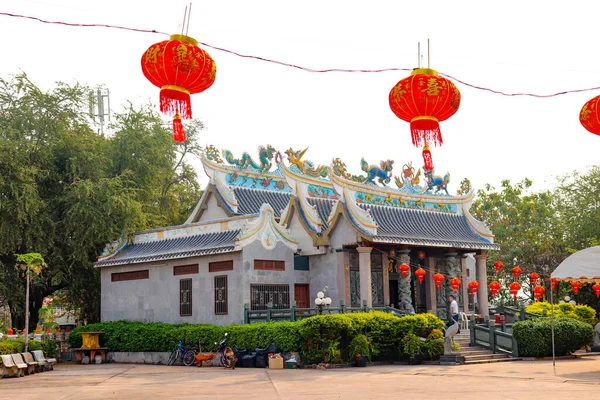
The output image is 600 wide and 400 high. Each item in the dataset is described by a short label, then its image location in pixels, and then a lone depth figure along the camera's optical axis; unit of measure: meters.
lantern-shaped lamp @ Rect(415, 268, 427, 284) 23.55
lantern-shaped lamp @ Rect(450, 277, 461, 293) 23.80
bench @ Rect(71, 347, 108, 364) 25.06
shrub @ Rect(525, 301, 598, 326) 25.53
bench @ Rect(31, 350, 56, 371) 20.72
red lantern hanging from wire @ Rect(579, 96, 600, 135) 14.05
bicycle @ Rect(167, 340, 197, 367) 22.44
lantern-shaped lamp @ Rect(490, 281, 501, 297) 23.81
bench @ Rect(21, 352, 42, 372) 19.73
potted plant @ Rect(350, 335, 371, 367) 20.06
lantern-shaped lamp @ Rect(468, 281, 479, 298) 24.36
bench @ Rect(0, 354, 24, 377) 18.36
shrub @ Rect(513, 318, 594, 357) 21.03
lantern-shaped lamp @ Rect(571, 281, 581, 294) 19.11
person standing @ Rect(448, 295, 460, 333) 22.86
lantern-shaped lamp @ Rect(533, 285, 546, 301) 23.89
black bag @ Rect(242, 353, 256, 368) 20.94
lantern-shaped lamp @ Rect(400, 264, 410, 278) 23.73
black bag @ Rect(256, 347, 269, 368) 20.80
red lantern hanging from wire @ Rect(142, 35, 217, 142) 11.67
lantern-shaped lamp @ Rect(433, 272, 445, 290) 23.23
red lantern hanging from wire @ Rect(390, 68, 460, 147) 13.26
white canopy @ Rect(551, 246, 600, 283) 17.77
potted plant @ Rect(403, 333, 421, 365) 20.48
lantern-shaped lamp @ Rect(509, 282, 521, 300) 24.08
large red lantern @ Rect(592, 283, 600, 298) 23.25
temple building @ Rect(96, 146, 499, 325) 23.58
